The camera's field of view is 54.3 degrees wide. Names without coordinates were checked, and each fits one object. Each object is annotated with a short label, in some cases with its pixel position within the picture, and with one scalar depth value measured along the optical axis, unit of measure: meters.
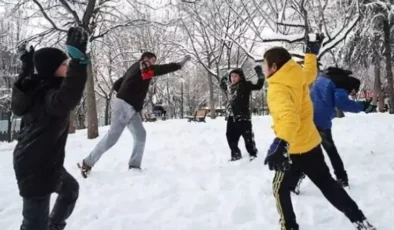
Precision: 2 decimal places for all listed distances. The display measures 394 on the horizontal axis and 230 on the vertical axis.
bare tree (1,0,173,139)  12.94
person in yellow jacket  3.01
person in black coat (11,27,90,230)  2.61
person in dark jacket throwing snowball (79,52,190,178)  5.68
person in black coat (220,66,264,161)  7.00
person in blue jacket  4.62
